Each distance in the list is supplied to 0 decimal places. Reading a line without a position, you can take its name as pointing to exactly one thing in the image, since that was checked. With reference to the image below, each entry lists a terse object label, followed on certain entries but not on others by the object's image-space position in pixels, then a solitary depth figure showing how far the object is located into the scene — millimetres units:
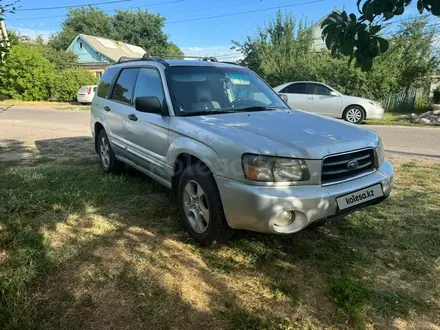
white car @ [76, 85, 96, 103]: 22859
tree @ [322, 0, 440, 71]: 1938
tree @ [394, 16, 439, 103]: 18094
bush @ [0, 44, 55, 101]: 25188
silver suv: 2842
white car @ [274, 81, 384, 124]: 13055
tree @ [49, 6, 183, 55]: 52438
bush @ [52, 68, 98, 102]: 25547
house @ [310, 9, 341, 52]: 26106
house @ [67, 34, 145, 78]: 38469
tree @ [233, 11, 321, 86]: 20922
